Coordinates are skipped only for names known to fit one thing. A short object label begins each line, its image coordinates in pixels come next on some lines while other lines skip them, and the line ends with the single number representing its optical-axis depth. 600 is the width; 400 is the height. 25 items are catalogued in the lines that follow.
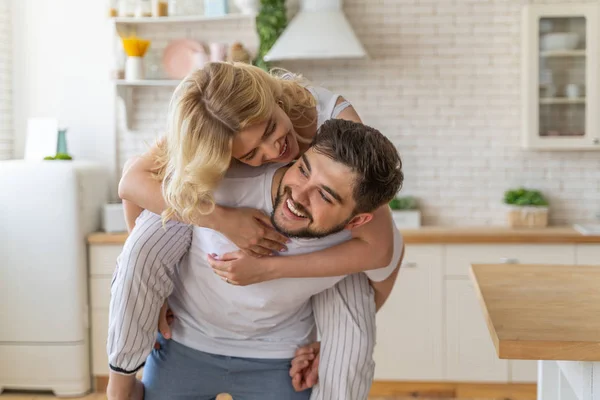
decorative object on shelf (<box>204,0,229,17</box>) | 4.74
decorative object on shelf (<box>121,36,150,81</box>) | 4.75
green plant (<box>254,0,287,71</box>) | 4.66
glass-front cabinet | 4.47
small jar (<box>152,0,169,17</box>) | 4.80
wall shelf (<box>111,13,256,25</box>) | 4.72
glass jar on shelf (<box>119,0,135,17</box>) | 4.87
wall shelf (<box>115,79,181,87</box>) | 4.75
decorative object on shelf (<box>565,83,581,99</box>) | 4.49
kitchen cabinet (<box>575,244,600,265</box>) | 4.31
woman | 1.89
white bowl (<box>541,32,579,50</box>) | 4.46
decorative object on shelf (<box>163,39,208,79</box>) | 4.87
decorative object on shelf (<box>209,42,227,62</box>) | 4.77
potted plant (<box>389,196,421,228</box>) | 4.77
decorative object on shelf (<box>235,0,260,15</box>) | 4.64
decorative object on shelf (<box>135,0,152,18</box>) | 4.83
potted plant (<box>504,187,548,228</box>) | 4.62
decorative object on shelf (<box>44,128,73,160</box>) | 4.80
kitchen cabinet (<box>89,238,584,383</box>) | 4.36
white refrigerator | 4.43
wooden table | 1.76
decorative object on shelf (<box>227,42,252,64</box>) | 4.66
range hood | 4.41
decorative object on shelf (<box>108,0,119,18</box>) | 4.87
